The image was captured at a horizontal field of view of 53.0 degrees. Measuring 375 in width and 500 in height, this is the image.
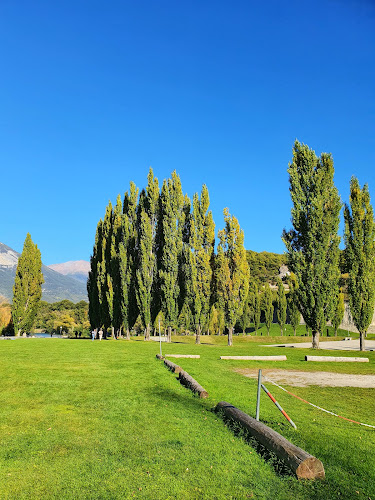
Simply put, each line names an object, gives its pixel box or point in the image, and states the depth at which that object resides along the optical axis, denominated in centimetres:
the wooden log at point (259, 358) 2183
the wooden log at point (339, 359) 2220
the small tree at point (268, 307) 7975
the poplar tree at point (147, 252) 4116
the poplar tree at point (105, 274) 4744
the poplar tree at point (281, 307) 7931
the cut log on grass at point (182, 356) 2086
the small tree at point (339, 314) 6846
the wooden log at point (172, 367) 1502
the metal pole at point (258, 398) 780
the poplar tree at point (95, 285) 5231
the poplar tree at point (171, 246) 4016
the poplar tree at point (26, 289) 5322
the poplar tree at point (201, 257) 3892
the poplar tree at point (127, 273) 4388
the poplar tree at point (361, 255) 3102
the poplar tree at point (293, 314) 7312
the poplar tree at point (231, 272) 3806
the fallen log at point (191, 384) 1124
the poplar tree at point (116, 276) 4535
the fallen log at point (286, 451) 580
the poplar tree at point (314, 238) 3047
